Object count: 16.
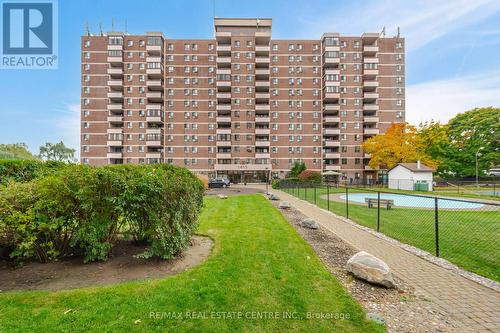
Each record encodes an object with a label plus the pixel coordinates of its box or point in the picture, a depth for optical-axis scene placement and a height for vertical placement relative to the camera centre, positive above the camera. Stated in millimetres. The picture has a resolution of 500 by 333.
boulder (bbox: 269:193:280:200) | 20156 -2783
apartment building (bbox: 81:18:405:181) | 52188 +15665
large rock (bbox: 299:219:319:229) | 9195 -2367
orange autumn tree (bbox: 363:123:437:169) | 42000 +3776
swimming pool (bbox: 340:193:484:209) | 16312 -2960
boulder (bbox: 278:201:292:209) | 14394 -2524
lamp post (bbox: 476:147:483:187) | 42231 +337
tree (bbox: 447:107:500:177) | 43844 +5366
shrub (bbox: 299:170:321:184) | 37900 -1760
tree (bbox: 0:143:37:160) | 52528 +3855
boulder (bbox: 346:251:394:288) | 4332 -2053
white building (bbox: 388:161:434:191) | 30806 -1381
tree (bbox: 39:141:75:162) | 85000 +5665
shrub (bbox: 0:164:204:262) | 4559 -993
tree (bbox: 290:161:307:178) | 46638 -516
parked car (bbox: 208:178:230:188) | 39312 -2976
